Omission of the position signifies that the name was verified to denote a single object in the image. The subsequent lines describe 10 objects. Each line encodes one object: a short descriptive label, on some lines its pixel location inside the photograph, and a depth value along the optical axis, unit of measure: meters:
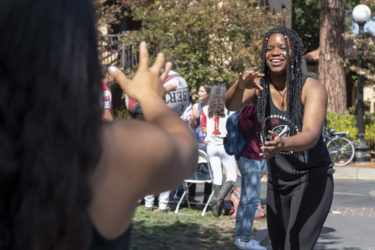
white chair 9.29
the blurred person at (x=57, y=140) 1.47
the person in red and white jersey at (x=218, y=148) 9.12
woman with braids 4.24
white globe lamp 17.09
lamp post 17.16
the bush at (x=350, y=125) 18.00
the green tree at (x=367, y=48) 17.42
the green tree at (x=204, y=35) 16.91
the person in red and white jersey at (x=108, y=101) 7.30
